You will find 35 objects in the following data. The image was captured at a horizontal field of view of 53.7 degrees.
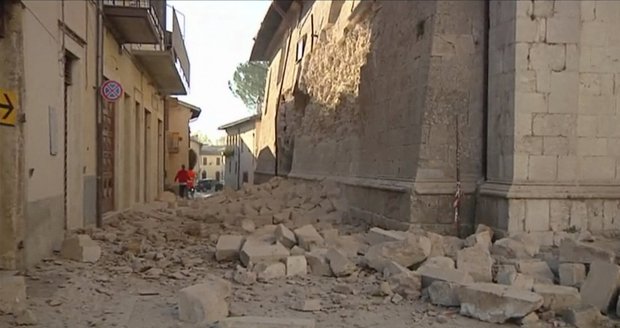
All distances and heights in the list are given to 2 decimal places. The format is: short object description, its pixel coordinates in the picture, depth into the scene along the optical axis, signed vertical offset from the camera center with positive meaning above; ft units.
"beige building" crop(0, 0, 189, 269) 18.71 +1.67
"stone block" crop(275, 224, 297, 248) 23.52 -3.20
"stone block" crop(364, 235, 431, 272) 19.99 -3.18
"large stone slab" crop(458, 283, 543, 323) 14.94 -3.59
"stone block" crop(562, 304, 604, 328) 14.73 -3.85
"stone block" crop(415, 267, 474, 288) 16.96 -3.36
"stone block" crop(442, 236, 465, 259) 21.56 -3.27
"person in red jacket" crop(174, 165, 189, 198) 70.80 -3.11
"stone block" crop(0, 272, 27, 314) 14.70 -3.49
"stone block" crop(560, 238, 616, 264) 17.78 -2.80
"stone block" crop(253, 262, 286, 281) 19.63 -3.76
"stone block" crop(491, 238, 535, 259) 20.76 -3.15
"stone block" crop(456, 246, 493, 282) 18.15 -3.28
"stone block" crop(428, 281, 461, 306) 16.25 -3.67
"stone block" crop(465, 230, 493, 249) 21.57 -2.97
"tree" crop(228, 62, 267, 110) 174.81 +21.14
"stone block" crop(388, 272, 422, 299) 17.50 -3.74
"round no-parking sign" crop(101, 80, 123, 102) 31.14 +3.18
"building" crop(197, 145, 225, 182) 227.40 -2.84
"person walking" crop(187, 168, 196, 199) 72.65 -3.43
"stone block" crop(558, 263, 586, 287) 17.48 -3.33
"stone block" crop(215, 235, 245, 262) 22.47 -3.53
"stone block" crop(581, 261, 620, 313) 15.85 -3.33
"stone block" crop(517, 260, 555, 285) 18.25 -3.42
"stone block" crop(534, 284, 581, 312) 15.67 -3.61
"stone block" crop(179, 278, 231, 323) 14.48 -3.61
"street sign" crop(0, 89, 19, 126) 17.70 +1.34
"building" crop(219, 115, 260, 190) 99.30 +0.73
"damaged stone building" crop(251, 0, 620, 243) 23.08 +1.66
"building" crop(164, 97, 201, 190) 82.94 +2.41
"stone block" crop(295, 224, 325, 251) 23.17 -3.19
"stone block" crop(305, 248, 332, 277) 20.35 -3.66
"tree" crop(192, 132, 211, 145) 335.67 +9.25
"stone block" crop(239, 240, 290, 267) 20.77 -3.38
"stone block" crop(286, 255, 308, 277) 20.21 -3.67
